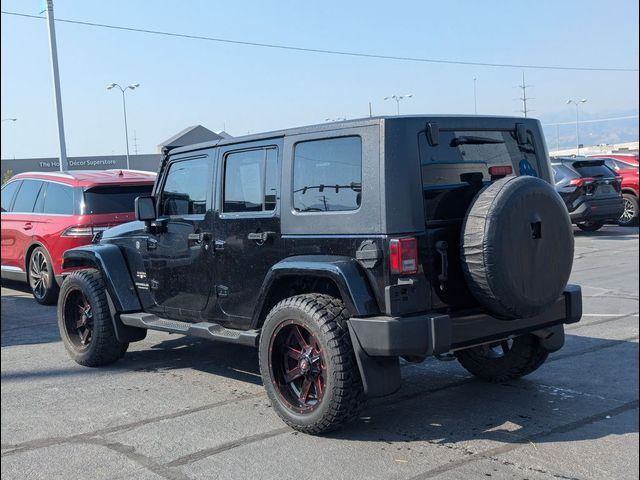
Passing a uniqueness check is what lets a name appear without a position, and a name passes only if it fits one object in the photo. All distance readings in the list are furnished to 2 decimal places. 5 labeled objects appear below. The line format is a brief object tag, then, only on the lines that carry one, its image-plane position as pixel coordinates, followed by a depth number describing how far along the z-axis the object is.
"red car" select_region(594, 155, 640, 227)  17.62
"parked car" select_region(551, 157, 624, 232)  15.34
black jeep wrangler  4.34
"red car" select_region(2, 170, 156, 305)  9.23
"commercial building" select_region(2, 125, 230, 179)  34.75
